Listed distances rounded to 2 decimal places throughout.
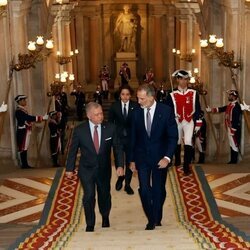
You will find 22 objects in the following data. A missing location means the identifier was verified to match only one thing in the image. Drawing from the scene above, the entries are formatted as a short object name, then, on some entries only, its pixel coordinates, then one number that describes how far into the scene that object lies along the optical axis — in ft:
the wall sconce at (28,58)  33.44
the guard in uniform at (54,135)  38.99
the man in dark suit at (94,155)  18.29
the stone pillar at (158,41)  76.00
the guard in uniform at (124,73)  69.82
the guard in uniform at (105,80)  68.20
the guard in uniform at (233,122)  32.84
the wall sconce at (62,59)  57.14
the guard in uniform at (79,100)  59.46
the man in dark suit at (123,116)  23.18
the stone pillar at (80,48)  74.73
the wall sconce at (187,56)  61.54
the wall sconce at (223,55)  34.87
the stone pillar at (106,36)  76.39
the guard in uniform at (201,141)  38.93
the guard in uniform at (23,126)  32.76
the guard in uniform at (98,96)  59.42
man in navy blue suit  18.27
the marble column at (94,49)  75.93
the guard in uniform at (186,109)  25.09
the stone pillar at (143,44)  77.13
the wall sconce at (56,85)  45.58
